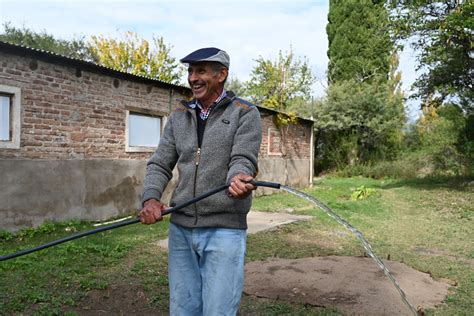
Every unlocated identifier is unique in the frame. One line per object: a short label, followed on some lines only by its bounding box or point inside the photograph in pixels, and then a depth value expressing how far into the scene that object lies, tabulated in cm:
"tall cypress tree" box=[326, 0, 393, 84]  2631
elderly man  241
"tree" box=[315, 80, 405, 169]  2484
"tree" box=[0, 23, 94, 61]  2478
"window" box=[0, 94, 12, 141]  749
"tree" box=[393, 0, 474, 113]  1284
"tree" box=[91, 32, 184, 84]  2434
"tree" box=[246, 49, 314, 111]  2788
